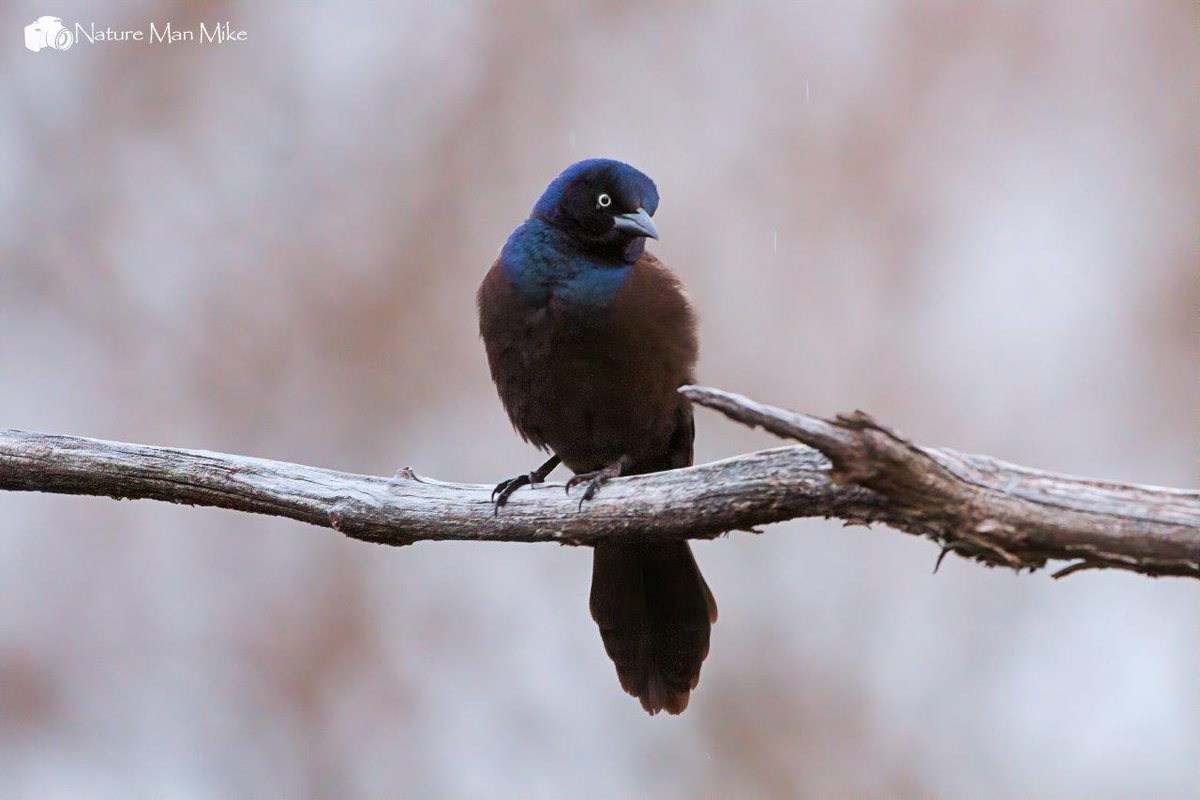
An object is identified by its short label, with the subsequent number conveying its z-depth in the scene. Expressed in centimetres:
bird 791
